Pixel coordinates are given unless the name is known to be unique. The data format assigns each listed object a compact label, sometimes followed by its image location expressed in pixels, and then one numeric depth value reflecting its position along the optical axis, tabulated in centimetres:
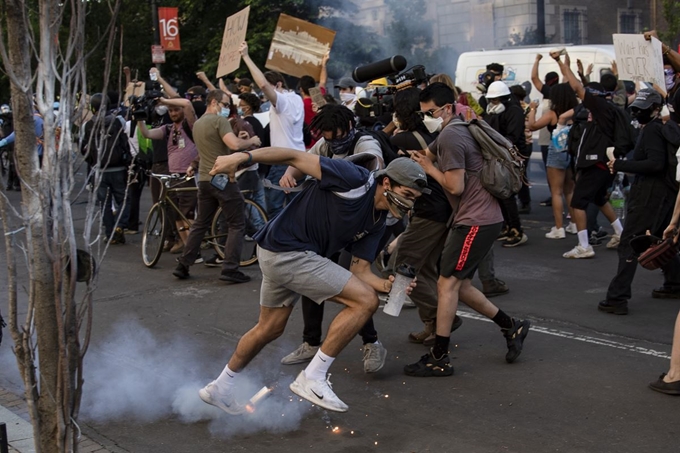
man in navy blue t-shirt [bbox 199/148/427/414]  477
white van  1612
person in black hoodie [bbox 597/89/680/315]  690
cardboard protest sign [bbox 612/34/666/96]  756
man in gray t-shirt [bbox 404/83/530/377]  569
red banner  1777
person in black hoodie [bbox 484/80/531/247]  1055
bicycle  958
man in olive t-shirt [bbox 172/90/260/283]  873
